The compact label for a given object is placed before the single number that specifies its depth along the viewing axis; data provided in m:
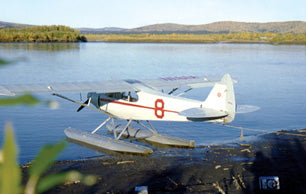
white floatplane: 8.30
